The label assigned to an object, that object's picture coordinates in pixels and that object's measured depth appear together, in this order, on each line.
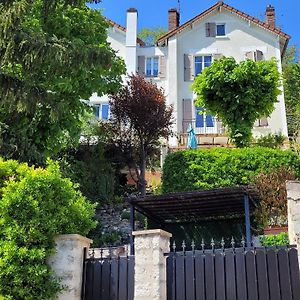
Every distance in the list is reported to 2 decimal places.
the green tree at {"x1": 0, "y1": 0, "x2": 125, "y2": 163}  11.90
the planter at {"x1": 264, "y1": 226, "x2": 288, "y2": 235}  14.96
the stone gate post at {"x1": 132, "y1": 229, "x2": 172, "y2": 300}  7.80
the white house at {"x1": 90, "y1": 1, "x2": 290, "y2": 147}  32.44
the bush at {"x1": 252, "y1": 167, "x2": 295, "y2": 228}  15.09
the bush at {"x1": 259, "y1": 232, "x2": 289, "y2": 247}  13.66
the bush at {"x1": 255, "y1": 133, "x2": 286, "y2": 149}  25.30
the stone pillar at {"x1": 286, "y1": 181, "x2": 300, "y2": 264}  7.75
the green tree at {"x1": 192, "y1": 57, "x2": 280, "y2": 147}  22.14
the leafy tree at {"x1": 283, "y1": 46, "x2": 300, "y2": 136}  36.22
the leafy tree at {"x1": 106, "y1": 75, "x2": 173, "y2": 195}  24.23
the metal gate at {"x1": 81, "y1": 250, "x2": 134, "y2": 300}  8.12
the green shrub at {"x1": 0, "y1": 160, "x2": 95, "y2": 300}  7.75
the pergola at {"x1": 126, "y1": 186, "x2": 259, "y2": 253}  14.48
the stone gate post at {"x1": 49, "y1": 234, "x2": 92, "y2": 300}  8.09
